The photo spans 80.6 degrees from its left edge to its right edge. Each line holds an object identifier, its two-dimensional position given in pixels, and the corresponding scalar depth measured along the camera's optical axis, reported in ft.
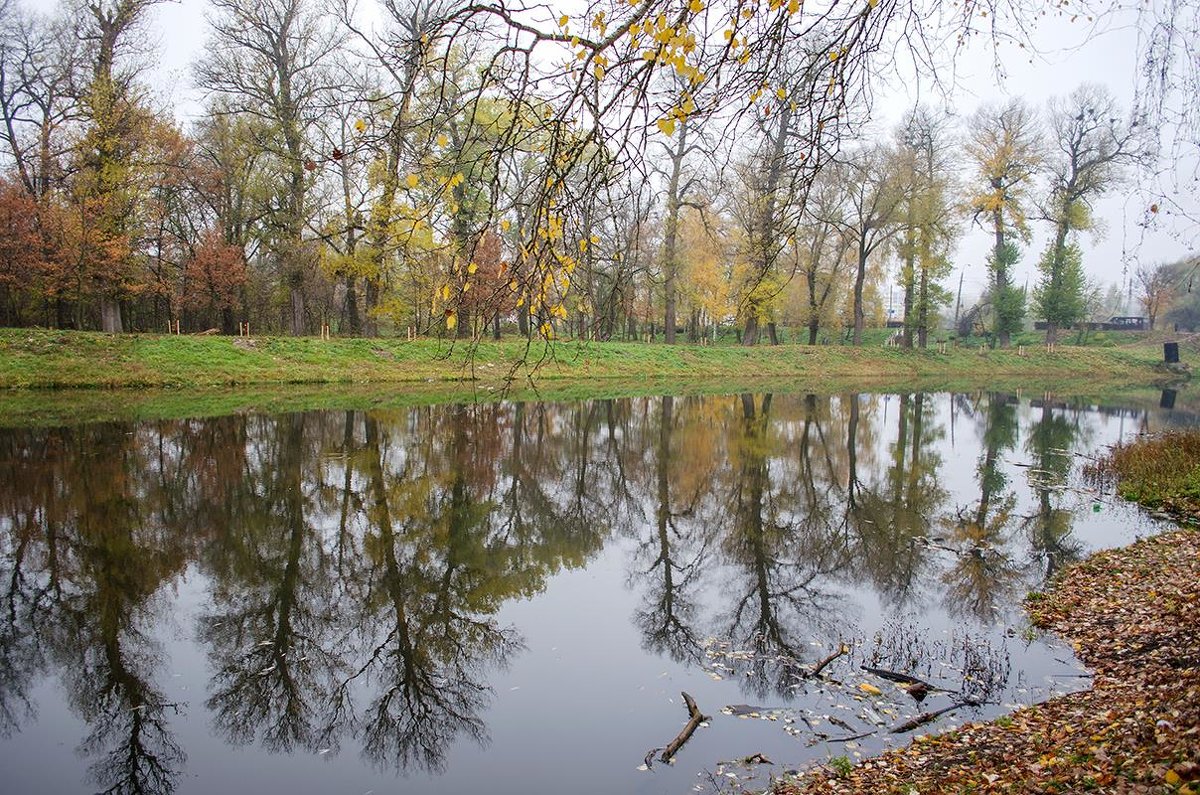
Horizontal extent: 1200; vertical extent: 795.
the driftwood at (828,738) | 15.98
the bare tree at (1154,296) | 161.79
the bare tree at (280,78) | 91.30
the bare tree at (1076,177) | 129.29
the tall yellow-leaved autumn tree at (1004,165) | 131.85
